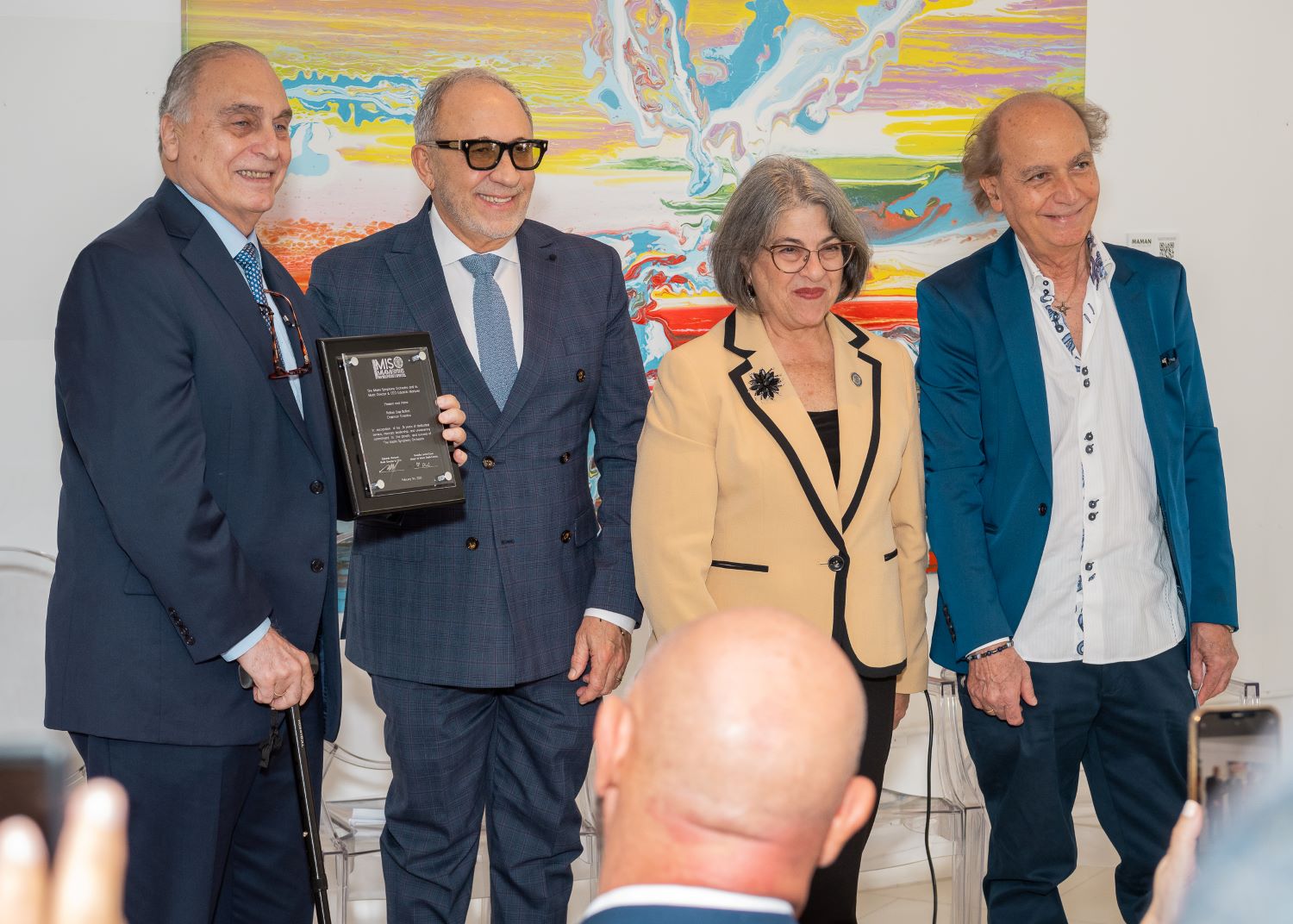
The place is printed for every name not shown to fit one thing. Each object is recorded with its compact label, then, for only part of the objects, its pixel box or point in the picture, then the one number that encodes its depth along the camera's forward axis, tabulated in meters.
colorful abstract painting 3.59
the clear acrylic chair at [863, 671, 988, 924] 3.45
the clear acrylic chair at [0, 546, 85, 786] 3.45
